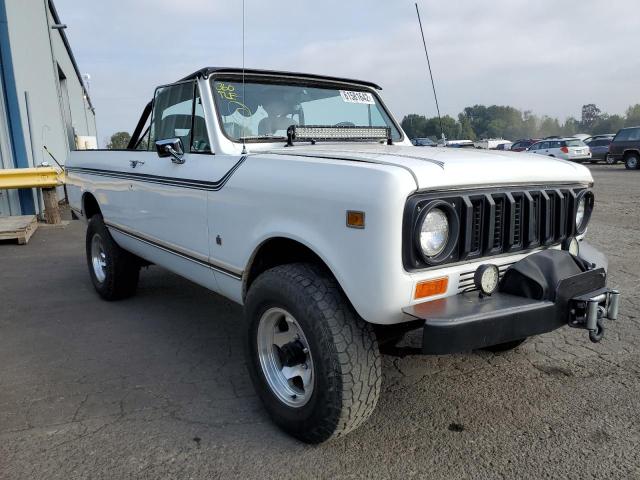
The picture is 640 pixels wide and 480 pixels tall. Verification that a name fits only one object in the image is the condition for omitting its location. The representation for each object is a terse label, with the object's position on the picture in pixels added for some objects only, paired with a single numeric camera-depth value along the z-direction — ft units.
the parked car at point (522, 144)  105.04
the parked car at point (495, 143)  83.14
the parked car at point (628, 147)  70.13
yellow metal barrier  29.09
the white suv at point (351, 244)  6.96
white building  30.81
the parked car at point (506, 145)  101.78
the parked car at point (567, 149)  79.66
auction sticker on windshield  13.24
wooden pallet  25.34
